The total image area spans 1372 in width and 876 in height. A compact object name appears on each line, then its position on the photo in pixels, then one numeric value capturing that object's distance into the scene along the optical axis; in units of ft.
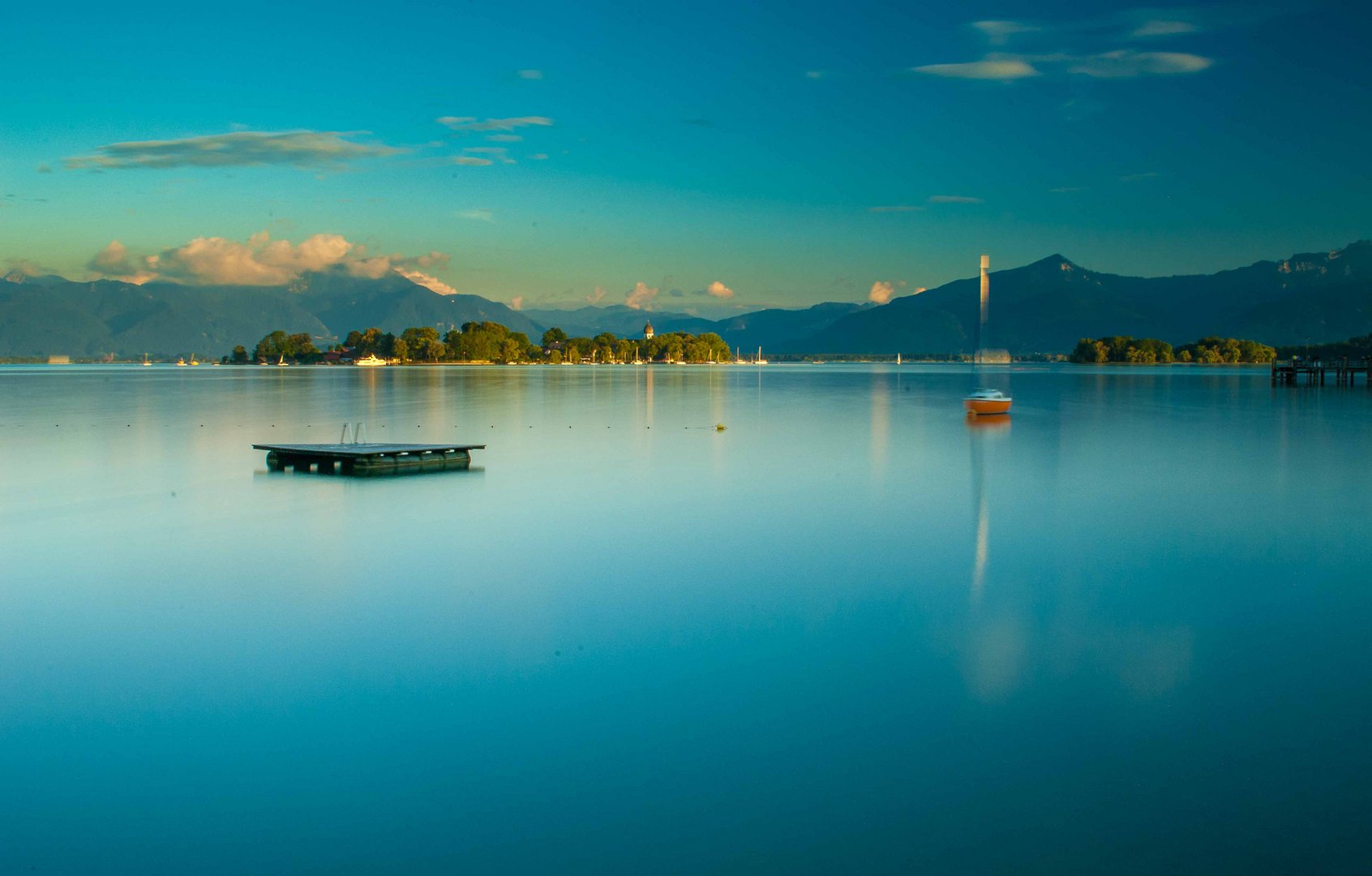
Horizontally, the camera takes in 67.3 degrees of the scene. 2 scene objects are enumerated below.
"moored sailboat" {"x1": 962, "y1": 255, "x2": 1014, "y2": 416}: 160.86
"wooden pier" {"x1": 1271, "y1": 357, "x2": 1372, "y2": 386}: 305.32
